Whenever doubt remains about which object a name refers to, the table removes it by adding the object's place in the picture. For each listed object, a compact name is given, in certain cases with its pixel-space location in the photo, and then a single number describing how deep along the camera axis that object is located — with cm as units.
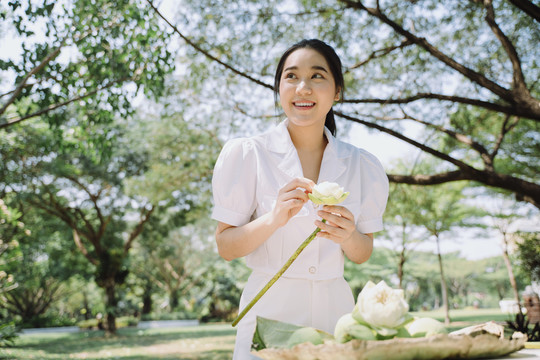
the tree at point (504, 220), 1983
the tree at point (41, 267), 1762
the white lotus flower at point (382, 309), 78
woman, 129
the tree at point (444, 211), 2000
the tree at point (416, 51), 556
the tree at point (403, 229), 1740
